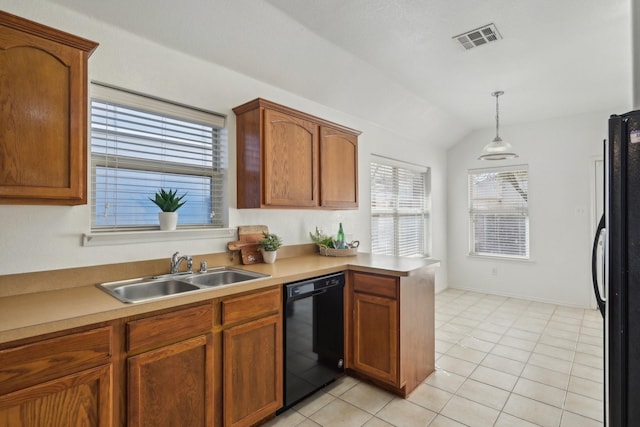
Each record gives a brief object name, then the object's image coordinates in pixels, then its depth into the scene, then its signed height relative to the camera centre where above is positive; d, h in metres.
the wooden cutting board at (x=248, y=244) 2.58 -0.23
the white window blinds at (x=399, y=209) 4.24 +0.09
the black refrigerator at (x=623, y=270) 1.27 -0.22
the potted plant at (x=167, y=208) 2.20 +0.05
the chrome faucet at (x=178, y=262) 2.16 -0.31
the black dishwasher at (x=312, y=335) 2.17 -0.85
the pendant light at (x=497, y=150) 3.60 +0.71
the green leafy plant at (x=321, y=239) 3.14 -0.23
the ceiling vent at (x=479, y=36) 2.51 +1.41
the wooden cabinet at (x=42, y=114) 1.42 +0.46
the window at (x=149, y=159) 2.04 +0.39
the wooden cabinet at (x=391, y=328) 2.37 -0.86
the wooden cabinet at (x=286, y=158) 2.47 +0.47
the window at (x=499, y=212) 5.02 +0.05
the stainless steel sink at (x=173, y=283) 1.92 -0.42
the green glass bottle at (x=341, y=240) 3.10 -0.24
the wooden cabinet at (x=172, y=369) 1.51 -0.75
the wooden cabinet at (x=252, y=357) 1.84 -0.85
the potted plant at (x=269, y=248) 2.65 -0.26
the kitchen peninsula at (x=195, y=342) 1.28 -0.64
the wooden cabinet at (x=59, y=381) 1.20 -0.65
